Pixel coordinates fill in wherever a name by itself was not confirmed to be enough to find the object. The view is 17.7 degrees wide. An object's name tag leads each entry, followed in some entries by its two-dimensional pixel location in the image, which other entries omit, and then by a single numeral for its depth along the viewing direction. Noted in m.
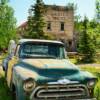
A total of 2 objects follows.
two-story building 48.88
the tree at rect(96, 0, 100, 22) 26.76
